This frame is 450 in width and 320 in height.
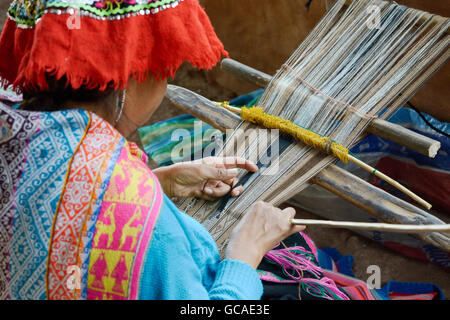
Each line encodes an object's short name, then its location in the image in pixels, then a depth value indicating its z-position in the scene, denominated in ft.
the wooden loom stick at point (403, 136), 5.61
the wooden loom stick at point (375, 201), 5.16
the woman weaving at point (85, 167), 3.31
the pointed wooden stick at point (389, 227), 4.18
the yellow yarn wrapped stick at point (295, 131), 5.57
